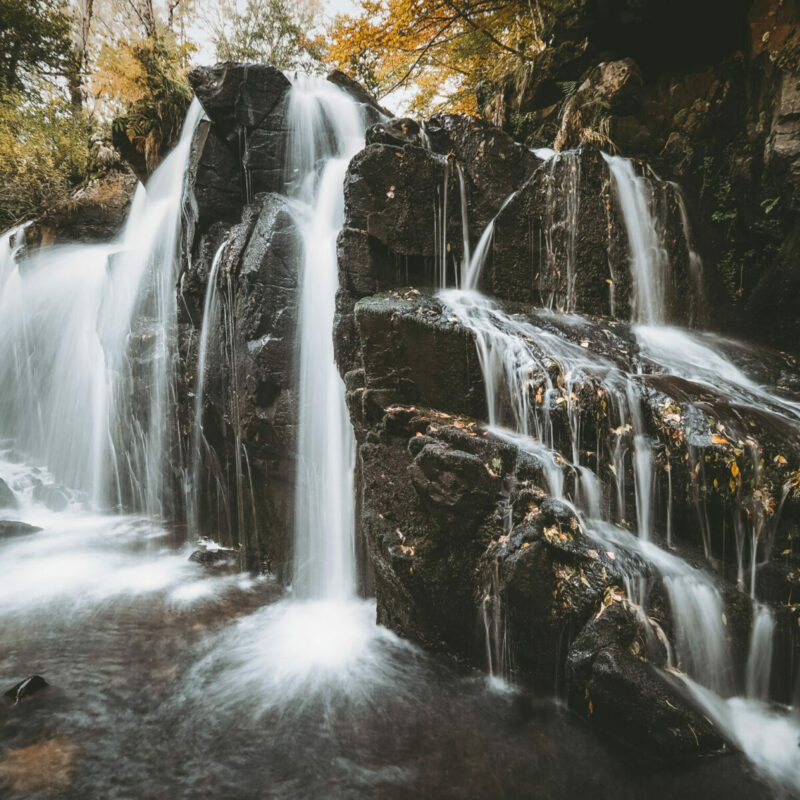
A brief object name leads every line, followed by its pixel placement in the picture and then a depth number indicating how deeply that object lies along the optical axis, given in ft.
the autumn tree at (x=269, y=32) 53.21
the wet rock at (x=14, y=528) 24.68
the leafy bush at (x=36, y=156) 39.40
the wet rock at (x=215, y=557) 21.62
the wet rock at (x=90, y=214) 37.88
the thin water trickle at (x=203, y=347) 23.21
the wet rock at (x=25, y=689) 12.01
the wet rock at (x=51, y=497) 29.66
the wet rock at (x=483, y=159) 20.62
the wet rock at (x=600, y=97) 25.23
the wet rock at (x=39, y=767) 9.37
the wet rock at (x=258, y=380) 19.88
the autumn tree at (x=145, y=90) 32.65
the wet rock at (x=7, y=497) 29.35
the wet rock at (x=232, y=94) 25.32
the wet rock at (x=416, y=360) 14.88
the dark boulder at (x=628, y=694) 9.63
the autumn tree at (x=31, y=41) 44.75
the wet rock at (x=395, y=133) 20.31
